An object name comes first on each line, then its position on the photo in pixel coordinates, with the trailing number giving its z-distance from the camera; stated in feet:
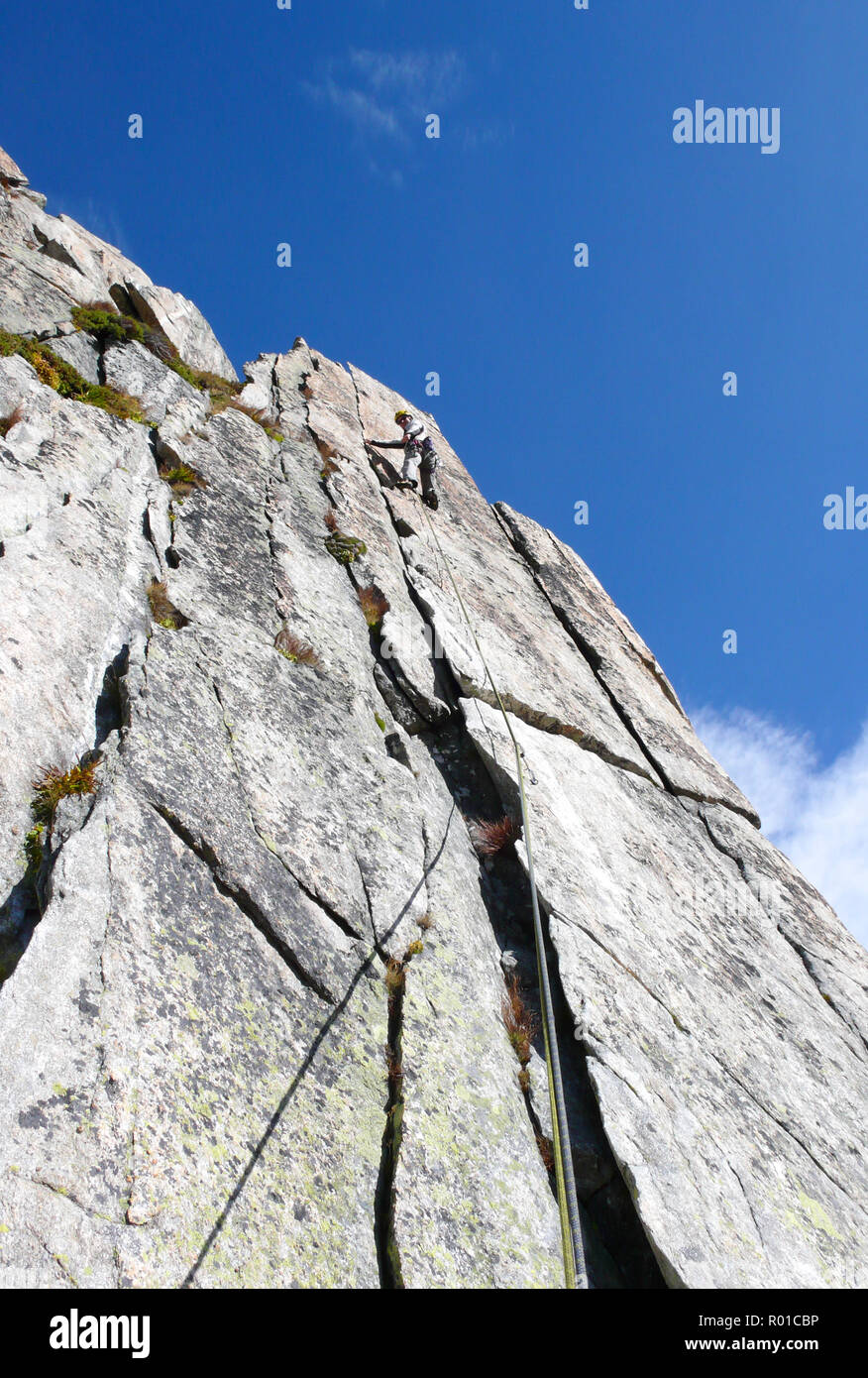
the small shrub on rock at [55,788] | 20.72
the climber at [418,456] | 57.31
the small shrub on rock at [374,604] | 38.37
